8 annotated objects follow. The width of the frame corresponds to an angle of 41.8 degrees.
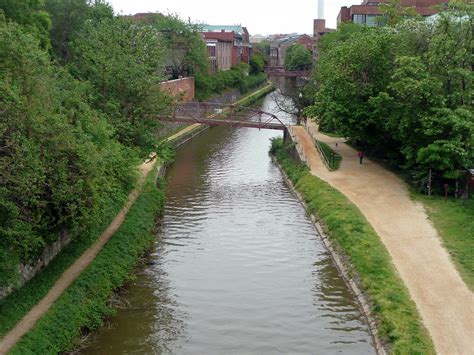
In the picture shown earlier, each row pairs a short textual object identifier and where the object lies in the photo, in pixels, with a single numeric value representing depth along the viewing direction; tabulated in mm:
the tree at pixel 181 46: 66938
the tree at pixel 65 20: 51656
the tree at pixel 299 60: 113812
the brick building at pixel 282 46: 148625
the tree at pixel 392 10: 48656
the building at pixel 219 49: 86188
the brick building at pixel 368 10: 85331
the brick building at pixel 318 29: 113069
